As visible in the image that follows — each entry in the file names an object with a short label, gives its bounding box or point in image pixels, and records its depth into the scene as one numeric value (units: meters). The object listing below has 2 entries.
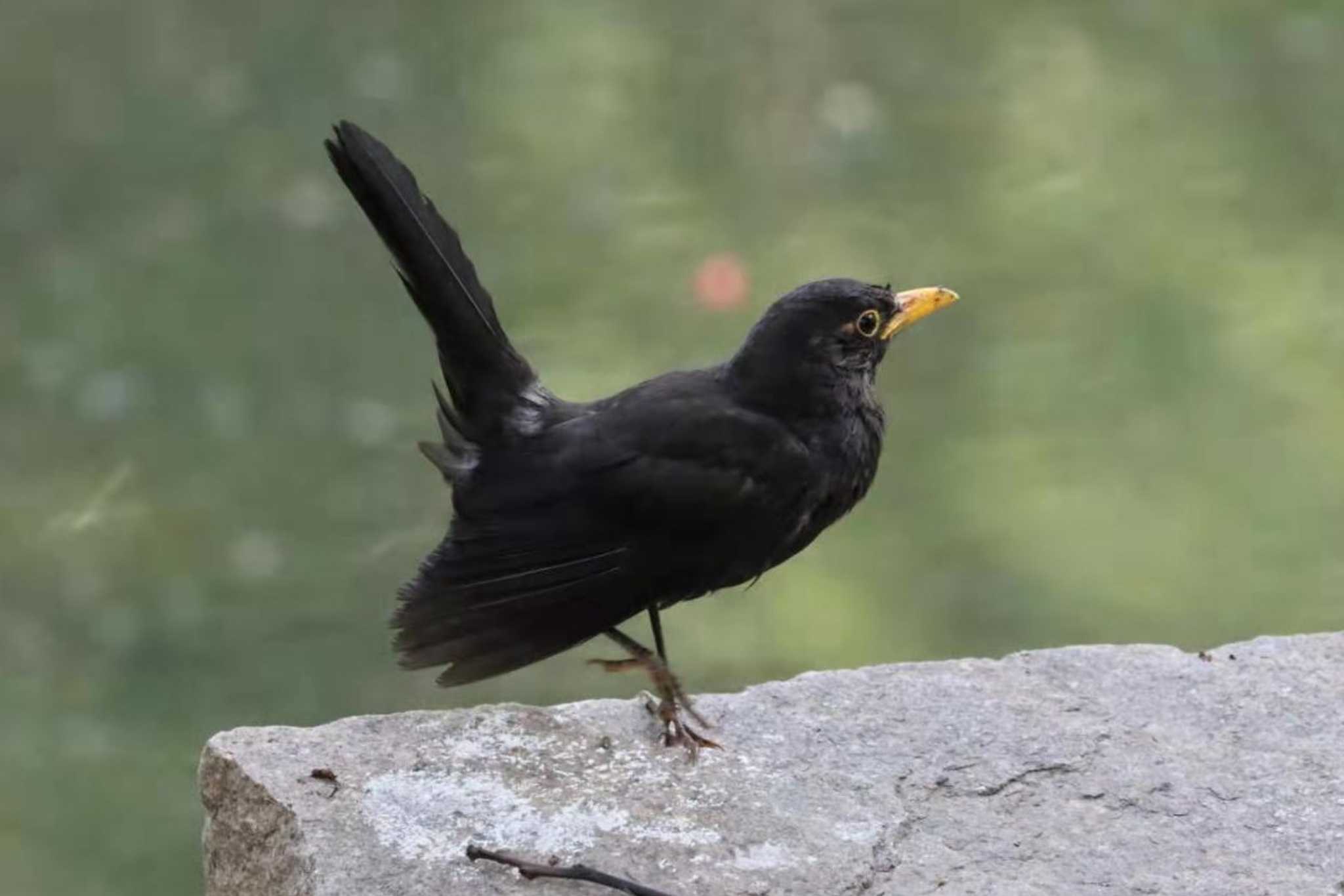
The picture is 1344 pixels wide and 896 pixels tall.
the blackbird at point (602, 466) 6.95
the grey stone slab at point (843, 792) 7.00
